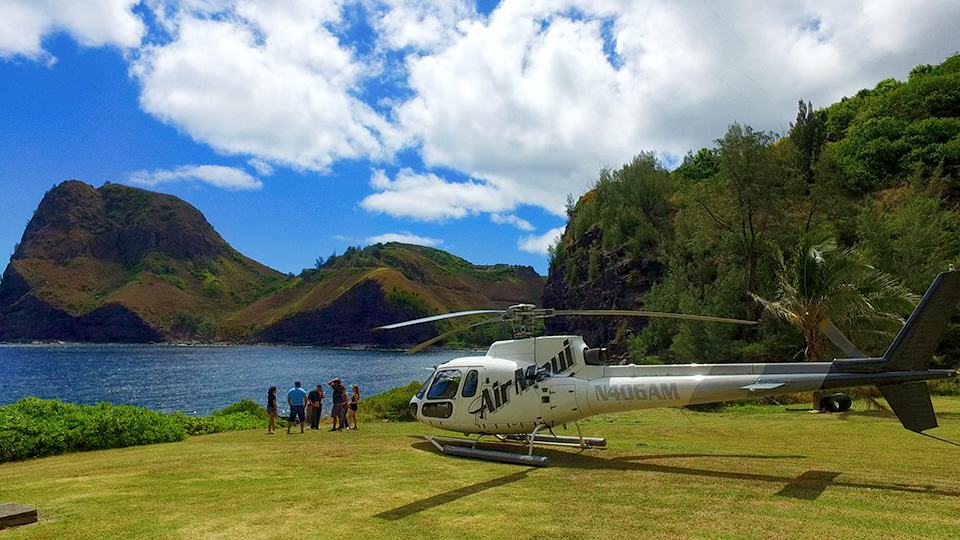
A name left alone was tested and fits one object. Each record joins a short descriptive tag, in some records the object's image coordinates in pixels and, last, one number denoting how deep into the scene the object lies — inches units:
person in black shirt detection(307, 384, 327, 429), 723.4
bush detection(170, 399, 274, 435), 700.7
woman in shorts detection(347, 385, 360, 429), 699.4
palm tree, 718.5
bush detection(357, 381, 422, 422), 826.2
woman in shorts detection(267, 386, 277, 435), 666.2
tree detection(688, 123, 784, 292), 1336.1
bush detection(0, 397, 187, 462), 509.0
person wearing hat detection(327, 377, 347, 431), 704.4
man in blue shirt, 665.6
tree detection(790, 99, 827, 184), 1822.1
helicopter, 328.5
